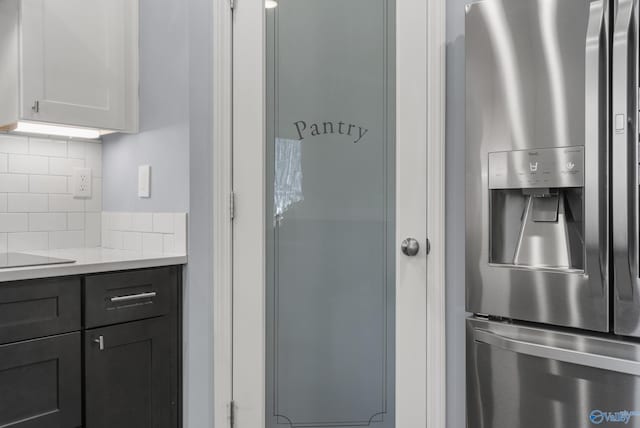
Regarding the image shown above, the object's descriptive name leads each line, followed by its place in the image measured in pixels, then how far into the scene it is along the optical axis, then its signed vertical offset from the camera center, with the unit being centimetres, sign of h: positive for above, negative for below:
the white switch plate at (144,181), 208 +13
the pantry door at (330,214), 165 -1
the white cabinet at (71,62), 183 +60
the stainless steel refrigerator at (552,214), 112 -1
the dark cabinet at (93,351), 150 -49
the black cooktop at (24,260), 158 -18
